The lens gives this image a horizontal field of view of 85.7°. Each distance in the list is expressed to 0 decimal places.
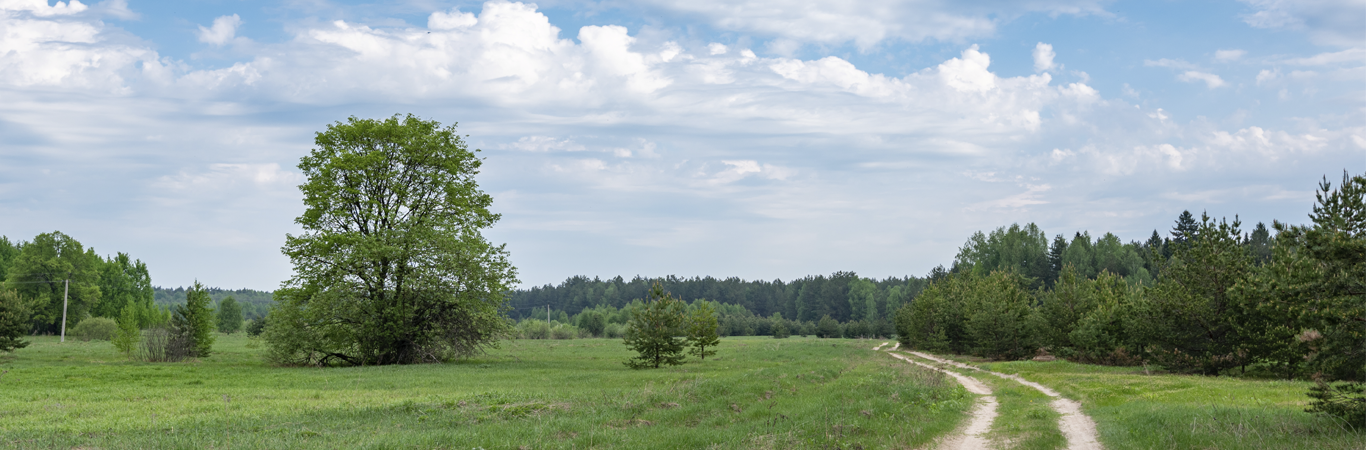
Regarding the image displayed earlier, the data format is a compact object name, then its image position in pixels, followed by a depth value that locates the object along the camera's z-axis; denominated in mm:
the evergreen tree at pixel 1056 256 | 123456
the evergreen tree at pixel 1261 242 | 90500
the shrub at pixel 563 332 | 96556
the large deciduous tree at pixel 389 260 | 37188
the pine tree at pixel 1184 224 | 106812
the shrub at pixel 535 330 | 95500
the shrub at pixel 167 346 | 40969
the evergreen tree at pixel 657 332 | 37812
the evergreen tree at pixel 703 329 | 42625
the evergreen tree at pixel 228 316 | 106125
